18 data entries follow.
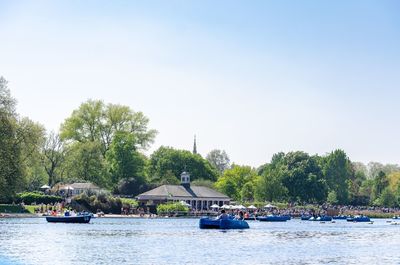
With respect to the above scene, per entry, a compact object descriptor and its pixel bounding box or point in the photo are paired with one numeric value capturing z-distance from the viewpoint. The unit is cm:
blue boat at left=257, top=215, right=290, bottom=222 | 15688
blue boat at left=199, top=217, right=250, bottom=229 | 10769
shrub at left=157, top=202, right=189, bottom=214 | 16338
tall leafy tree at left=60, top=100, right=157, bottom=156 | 18638
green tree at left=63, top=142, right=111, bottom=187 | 17038
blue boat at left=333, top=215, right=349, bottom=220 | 18444
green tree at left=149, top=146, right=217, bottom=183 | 19268
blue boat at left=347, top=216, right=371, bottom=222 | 17232
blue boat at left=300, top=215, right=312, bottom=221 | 17414
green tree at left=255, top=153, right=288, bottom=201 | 19512
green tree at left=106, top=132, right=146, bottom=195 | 17788
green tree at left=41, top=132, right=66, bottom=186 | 18200
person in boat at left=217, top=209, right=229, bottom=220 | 10875
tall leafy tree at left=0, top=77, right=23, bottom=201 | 10756
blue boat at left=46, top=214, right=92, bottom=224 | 11772
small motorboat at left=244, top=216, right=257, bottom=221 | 15812
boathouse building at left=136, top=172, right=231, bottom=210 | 17012
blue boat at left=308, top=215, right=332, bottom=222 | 16944
